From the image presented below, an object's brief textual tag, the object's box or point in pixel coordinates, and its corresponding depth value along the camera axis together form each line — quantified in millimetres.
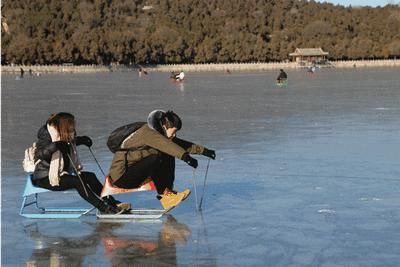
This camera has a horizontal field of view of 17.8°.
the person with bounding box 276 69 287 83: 64396
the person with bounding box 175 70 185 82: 77074
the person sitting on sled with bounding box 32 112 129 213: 10118
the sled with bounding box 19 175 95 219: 10459
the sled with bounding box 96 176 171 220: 10312
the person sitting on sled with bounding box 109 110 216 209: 10271
